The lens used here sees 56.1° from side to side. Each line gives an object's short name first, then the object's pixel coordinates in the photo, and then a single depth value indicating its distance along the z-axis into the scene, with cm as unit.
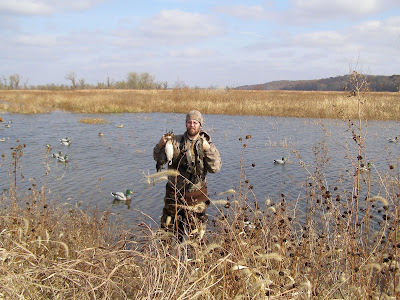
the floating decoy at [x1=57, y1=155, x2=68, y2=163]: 1220
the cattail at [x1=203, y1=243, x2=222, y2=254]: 270
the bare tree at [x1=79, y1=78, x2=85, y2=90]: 8864
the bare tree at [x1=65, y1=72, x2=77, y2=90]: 7812
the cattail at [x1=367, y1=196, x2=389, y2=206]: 300
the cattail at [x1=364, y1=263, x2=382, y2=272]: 248
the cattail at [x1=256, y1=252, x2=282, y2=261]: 245
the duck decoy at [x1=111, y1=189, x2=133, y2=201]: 865
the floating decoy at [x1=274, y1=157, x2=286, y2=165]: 1182
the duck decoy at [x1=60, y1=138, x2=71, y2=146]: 1506
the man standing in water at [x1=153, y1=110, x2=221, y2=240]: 479
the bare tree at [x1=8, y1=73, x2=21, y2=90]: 9531
